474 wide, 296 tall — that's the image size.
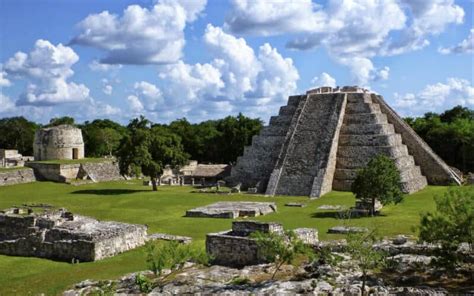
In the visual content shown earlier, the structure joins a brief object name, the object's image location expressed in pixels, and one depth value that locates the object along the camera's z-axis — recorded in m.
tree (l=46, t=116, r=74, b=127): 91.31
